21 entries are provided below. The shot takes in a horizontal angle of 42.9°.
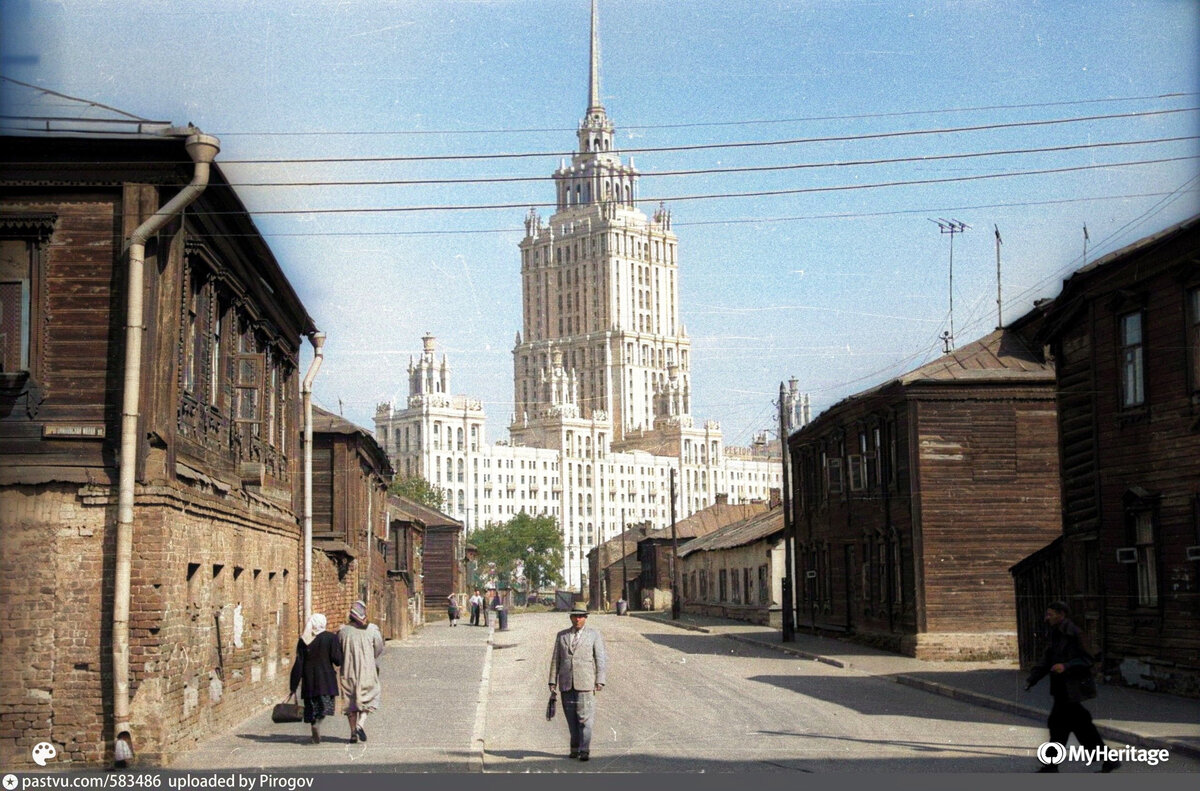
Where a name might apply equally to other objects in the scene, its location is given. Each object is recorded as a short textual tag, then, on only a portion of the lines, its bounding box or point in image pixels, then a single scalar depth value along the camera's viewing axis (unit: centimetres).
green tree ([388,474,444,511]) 13320
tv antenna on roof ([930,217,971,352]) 3828
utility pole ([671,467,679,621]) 7094
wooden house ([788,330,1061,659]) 3406
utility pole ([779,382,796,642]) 4256
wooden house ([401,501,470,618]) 7894
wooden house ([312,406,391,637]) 3475
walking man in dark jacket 1420
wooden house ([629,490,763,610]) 9400
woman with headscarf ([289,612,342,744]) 1817
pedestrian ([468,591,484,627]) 6469
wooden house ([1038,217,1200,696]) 2178
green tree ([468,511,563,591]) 17350
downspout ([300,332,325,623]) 2702
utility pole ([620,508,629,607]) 10510
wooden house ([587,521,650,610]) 10819
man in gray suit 1608
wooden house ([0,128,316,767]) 1538
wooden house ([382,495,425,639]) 5038
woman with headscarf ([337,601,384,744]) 1777
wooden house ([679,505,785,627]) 5659
